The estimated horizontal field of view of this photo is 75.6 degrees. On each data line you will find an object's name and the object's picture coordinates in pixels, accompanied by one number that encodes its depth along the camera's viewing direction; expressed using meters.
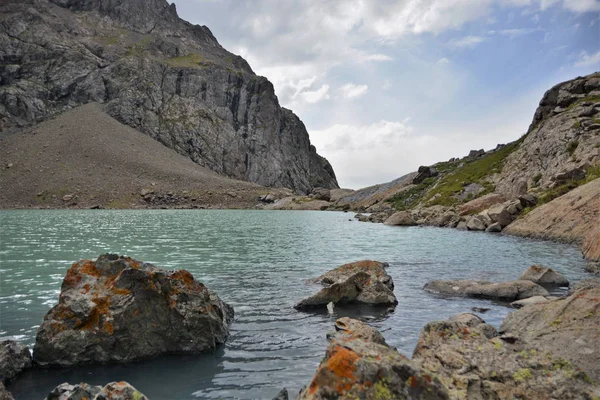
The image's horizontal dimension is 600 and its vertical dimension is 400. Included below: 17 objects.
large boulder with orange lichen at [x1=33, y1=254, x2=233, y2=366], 10.57
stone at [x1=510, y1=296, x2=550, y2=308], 15.99
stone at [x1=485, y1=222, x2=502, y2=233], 55.56
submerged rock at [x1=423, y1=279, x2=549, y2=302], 17.70
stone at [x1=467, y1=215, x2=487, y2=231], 59.42
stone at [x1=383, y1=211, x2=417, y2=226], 72.75
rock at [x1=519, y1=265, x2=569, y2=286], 20.22
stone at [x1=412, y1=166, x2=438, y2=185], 139.51
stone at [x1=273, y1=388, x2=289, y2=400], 8.03
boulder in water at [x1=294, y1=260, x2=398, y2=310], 16.47
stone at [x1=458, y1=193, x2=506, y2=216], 74.31
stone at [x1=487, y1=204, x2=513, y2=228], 56.34
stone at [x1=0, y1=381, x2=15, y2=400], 7.38
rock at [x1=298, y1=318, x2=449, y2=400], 5.40
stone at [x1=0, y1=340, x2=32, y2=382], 9.30
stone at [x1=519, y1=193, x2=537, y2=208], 53.81
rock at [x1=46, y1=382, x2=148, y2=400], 6.62
